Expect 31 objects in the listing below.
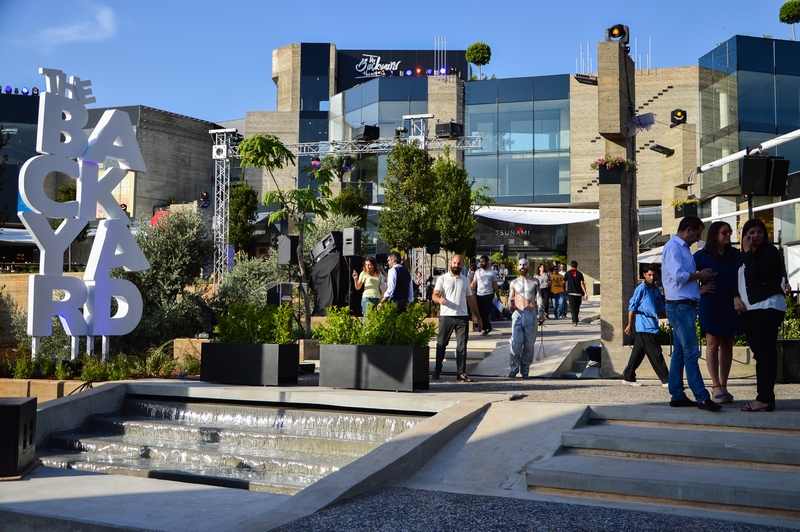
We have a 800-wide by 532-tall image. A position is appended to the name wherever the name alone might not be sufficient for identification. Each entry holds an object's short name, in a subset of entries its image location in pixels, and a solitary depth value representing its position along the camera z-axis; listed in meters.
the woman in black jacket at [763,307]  6.58
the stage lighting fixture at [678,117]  20.02
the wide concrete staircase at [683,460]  4.99
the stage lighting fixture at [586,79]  12.91
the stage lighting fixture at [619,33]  12.36
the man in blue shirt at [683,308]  6.74
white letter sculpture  10.72
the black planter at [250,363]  9.29
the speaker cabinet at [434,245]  22.28
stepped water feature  6.72
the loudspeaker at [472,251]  26.27
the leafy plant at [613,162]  12.08
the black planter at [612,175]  12.11
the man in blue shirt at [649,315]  9.41
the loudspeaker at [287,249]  14.43
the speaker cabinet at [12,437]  5.91
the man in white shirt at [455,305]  10.11
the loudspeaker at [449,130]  30.46
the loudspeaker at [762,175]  11.80
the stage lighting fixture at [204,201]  37.09
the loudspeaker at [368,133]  32.34
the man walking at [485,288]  16.69
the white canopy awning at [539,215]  34.98
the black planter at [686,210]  21.19
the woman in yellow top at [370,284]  13.40
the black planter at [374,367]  8.44
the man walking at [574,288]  19.11
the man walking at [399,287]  11.88
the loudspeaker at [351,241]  16.98
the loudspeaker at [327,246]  19.66
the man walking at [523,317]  10.86
